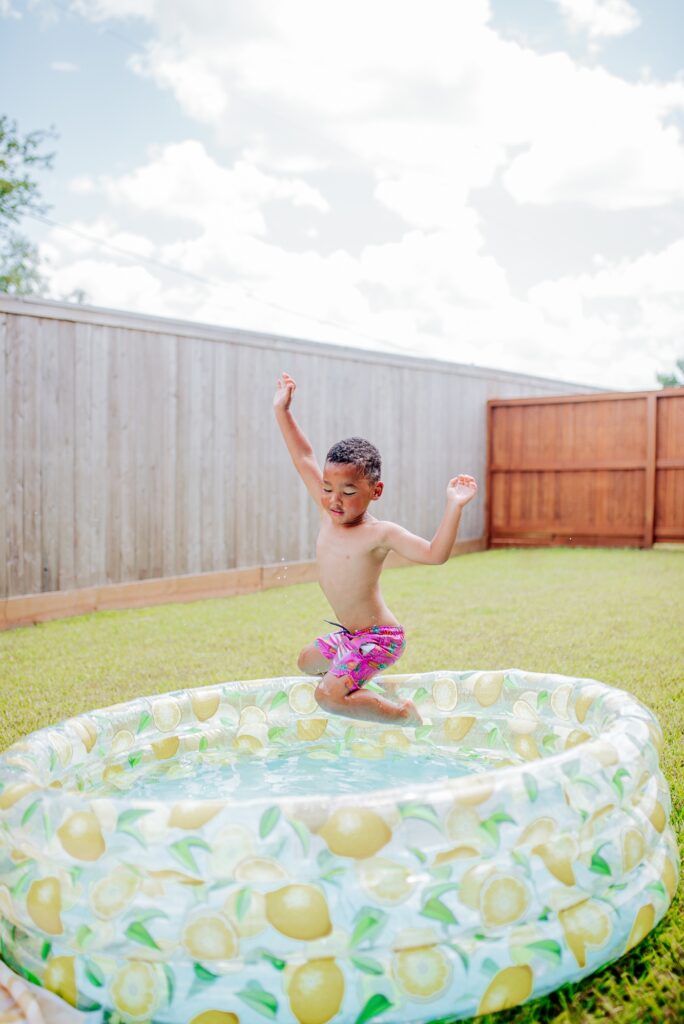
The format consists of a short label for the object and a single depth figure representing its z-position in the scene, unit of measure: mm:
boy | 2684
